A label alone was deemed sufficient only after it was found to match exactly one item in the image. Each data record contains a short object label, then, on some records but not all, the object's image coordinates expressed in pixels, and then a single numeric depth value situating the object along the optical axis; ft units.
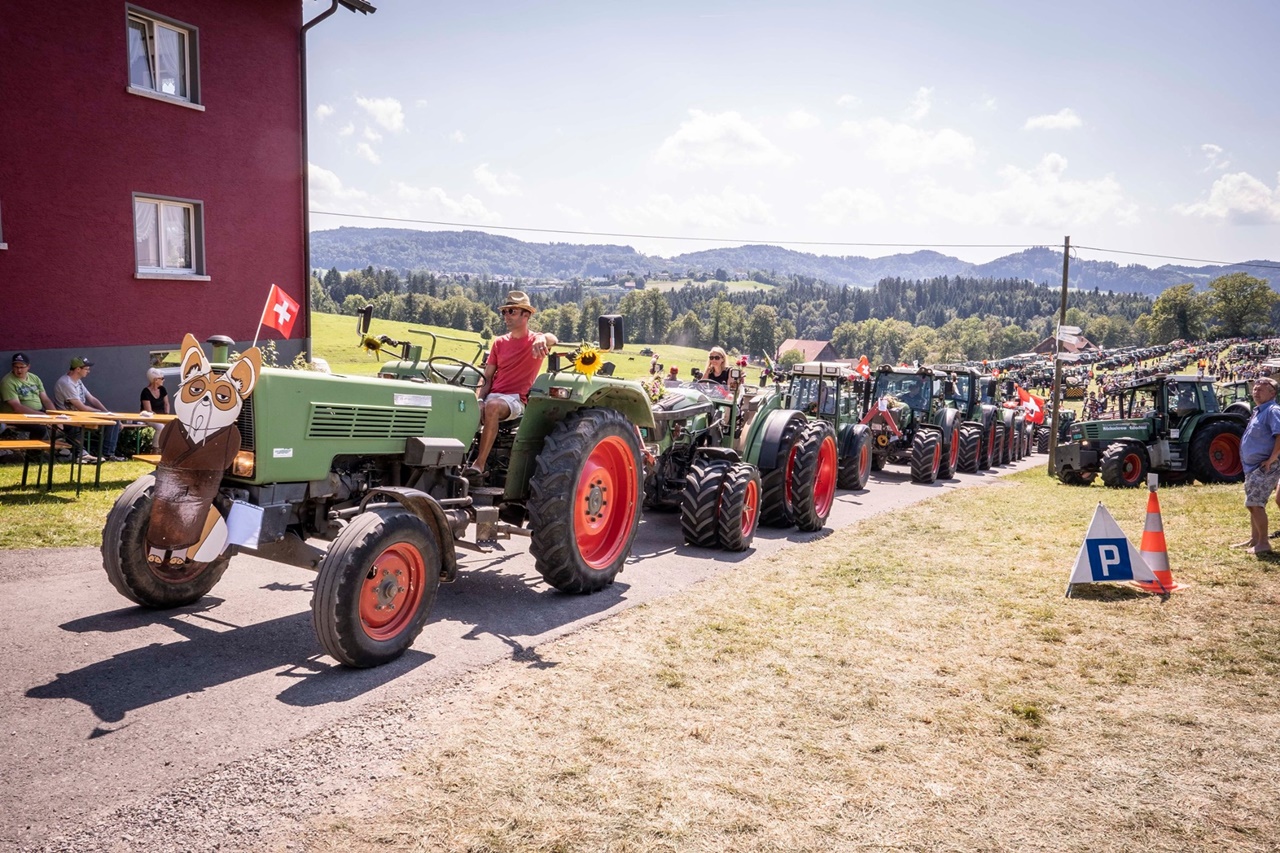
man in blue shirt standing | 25.02
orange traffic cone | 21.65
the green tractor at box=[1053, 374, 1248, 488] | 48.42
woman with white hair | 35.81
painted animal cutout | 14.44
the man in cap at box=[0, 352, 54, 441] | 32.37
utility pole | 59.95
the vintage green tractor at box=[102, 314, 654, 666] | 14.60
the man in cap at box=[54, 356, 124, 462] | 34.63
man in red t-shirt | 20.36
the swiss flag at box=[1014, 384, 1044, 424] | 80.02
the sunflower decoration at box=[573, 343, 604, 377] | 19.66
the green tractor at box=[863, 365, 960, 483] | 51.24
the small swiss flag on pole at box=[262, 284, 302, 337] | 20.98
